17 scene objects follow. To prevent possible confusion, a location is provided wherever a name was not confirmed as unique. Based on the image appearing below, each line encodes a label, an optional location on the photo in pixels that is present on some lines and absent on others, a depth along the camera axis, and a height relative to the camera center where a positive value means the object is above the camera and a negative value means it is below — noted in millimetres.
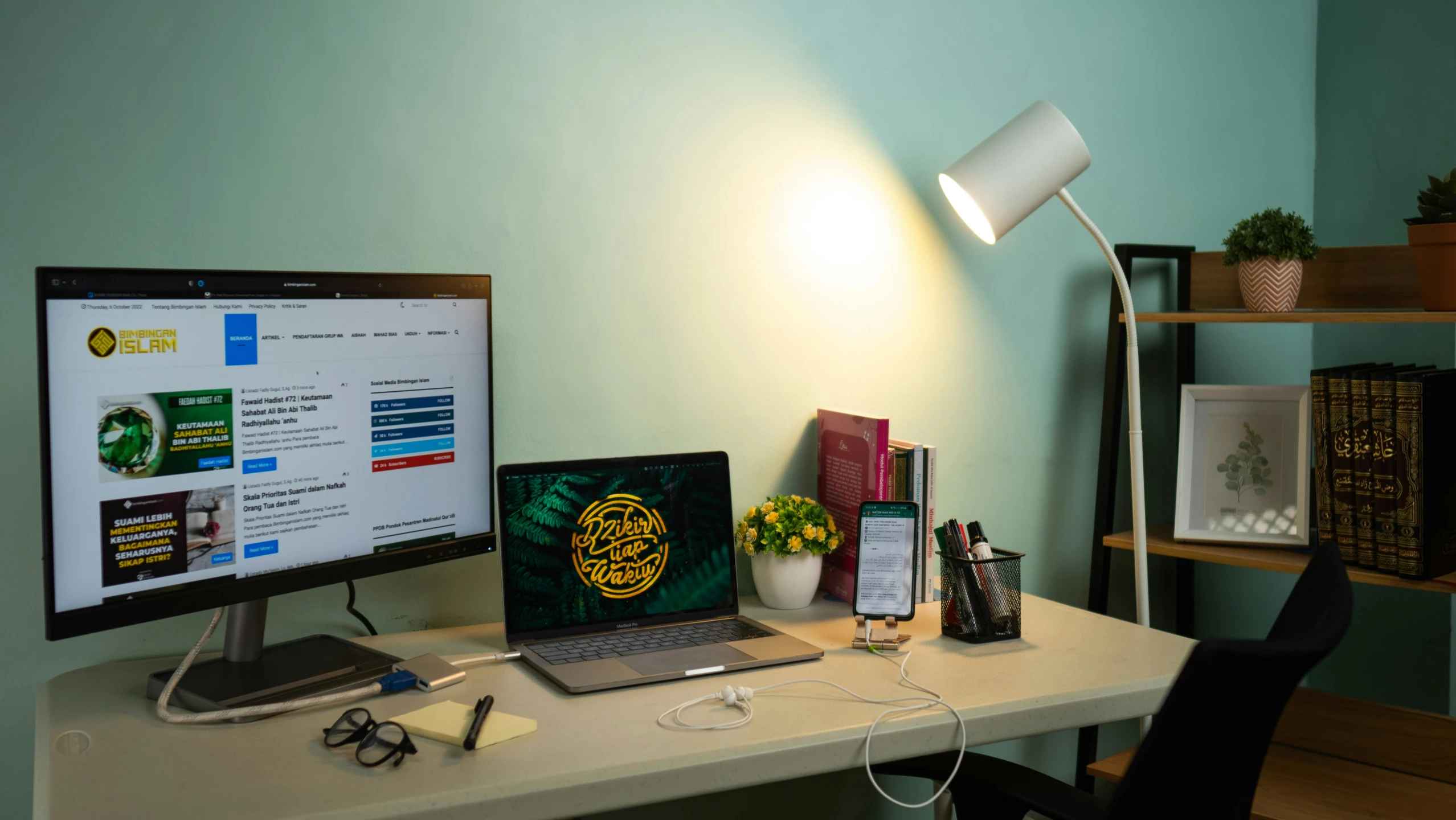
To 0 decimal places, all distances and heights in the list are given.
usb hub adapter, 1247 -350
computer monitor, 1061 -42
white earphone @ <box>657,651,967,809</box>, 1142 -368
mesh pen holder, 1460 -304
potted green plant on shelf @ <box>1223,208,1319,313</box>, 1916 +257
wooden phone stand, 1413 -351
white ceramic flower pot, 1618 -300
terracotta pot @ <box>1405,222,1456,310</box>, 1712 +218
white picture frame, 1970 -154
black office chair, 755 -263
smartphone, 1472 -250
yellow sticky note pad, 1083 -363
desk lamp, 1674 +376
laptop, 1391 -257
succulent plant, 1710 +319
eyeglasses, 1037 -364
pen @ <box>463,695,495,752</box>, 1062 -354
